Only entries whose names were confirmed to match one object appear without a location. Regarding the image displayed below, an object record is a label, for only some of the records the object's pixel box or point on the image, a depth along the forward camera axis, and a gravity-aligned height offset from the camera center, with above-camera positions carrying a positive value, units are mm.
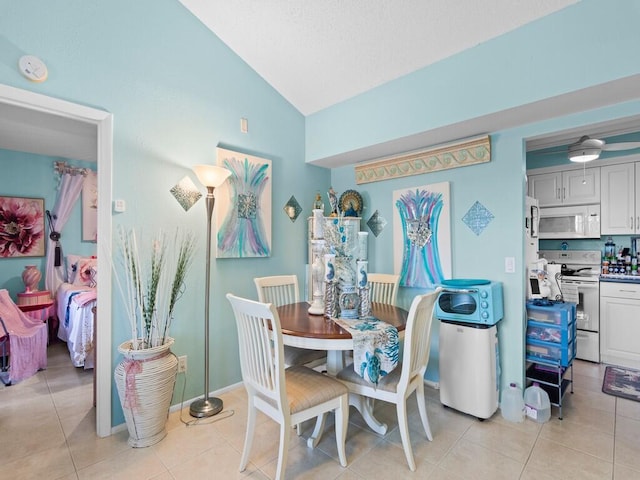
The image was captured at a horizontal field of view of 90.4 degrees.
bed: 3107 -741
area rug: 2699 -1288
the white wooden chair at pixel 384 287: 2779 -410
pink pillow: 3936 -348
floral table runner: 1771 -620
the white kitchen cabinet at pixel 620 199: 3355 +463
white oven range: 3400 -690
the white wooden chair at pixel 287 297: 2367 -489
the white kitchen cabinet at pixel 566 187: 3609 +657
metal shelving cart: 2363 -787
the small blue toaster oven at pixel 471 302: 2273 -446
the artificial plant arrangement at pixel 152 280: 2143 -272
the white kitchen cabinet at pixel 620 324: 3203 -842
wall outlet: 2514 -969
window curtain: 4051 +374
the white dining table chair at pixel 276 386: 1586 -814
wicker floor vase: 1984 -943
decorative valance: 2578 +741
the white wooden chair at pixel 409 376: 1769 -822
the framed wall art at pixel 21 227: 3766 +179
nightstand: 3541 -718
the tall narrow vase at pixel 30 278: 3738 -426
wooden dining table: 1769 -521
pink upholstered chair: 2916 -944
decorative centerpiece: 2154 -200
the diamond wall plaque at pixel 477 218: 2586 +201
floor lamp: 2375 -231
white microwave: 3629 +240
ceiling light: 2584 +737
